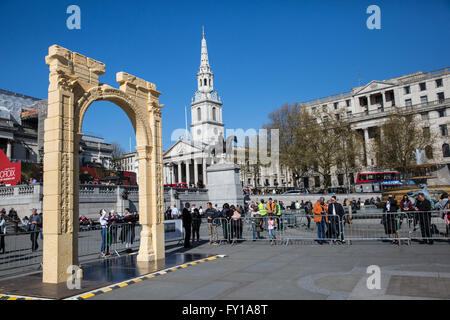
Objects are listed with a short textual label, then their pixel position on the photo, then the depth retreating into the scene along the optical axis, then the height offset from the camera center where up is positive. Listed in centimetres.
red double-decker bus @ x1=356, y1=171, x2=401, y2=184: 4688 +203
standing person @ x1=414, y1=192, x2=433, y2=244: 1290 -103
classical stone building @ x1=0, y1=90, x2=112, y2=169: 5388 +1223
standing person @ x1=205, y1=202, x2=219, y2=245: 1564 -113
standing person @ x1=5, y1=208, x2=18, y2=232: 2070 -65
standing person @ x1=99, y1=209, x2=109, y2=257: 1268 -128
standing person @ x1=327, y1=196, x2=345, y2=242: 1401 -102
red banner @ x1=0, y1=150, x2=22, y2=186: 3014 +322
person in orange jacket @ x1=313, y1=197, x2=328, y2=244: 1431 -117
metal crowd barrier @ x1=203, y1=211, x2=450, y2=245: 1306 -177
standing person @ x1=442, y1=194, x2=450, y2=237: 1310 -111
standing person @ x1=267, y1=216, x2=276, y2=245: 1511 -149
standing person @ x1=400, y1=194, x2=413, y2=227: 1377 -65
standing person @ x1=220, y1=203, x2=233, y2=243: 1567 -110
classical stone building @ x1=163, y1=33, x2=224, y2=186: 8788 +1808
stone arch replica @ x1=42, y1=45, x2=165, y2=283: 830 +153
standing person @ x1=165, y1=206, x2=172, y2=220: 2530 -104
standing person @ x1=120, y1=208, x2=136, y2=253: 1373 -110
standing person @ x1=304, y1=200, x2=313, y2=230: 2498 -105
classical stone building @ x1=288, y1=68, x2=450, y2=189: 5941 +1705
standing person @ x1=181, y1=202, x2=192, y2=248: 1432 -104
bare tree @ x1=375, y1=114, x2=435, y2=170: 4616 +652
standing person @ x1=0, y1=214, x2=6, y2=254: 1473 -82
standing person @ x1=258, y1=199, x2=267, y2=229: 1767 -72
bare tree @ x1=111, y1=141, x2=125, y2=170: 7544 +1167
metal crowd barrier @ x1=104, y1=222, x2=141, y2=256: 1309 -142
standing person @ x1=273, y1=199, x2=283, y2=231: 1853 -84
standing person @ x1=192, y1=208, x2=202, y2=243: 1612 -102
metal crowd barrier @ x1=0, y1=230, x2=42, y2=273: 1138 -188
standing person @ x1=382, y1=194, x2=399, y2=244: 1311 -114
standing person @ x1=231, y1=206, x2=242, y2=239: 1569 -127
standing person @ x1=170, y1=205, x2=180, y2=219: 2484 -99
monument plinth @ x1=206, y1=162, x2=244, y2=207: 3094 +120
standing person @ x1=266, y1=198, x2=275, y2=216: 1900 -64
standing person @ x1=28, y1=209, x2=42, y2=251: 1546 -72
